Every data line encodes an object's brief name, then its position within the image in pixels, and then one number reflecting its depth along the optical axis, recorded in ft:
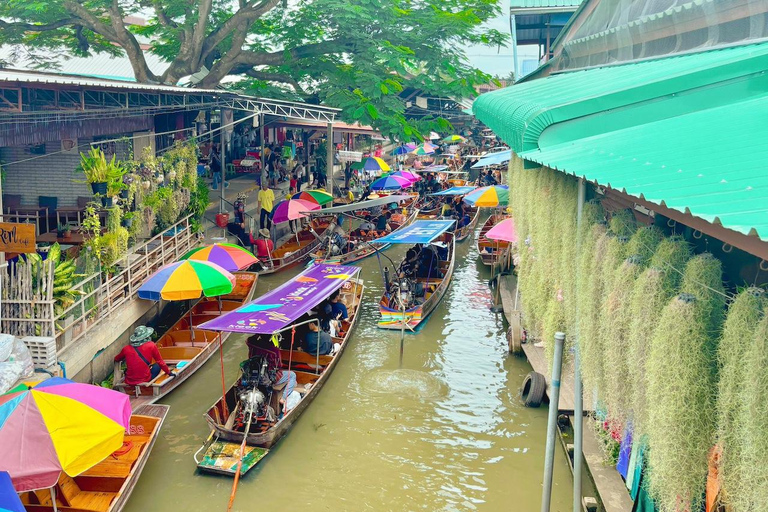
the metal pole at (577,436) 22.39
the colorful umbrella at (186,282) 42.86
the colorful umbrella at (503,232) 56.46
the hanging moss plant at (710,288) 13.06
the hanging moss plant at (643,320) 14.39
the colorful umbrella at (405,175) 100.97
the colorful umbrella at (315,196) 73.41
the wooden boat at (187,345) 39.29
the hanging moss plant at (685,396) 12.89
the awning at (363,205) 62.08
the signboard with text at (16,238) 32.81
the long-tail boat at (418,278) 56.24
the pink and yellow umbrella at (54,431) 23.82
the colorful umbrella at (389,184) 94.22
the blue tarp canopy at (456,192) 88.69
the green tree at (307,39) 76.74
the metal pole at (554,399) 21.36
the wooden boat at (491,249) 74.00
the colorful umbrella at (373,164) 103.19
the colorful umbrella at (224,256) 50.52
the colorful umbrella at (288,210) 68.80
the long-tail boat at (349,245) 67.51
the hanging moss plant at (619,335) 15.92
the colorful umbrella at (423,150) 144.46
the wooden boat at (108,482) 27.61
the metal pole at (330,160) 84.06
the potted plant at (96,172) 44.01
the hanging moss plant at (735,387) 11.21
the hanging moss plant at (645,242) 16.22
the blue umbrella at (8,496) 19.58
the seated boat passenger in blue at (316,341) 43.47
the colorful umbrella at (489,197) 73.10
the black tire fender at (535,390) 42.01
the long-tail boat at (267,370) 34.68
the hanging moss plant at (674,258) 14.58
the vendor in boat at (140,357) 38.24
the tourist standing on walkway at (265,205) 77.51
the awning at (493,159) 71.65
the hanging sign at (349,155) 96.84
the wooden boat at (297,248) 68.54
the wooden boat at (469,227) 88.94
